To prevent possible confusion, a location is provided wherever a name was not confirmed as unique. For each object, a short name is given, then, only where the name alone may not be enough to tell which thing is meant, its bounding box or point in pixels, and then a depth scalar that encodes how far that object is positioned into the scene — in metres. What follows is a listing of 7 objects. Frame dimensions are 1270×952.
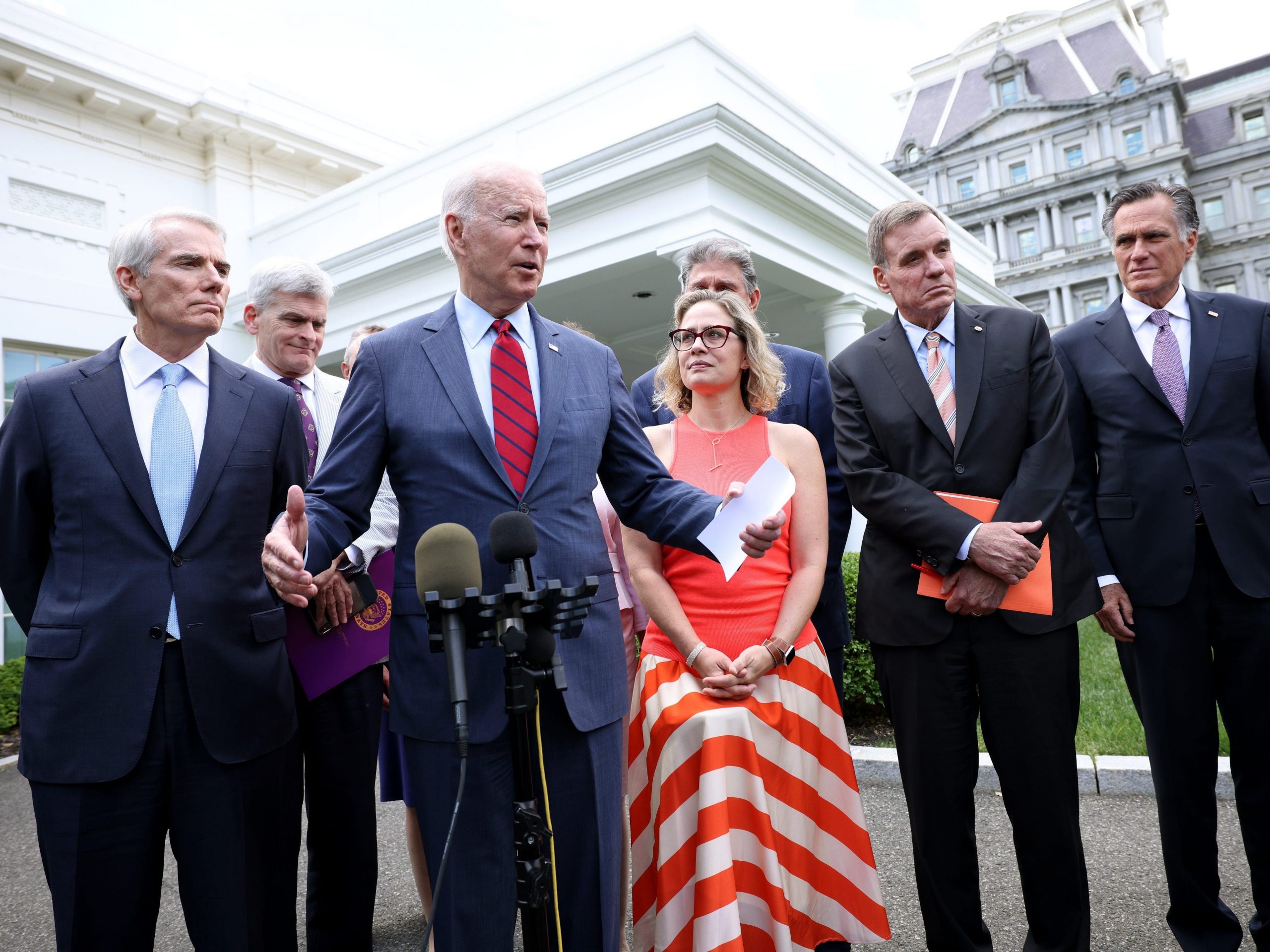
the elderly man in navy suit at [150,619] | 2.20
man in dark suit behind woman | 3.51
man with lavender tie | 2.93
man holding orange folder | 2.73
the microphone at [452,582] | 1.59
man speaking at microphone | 2.14
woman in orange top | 2.63
